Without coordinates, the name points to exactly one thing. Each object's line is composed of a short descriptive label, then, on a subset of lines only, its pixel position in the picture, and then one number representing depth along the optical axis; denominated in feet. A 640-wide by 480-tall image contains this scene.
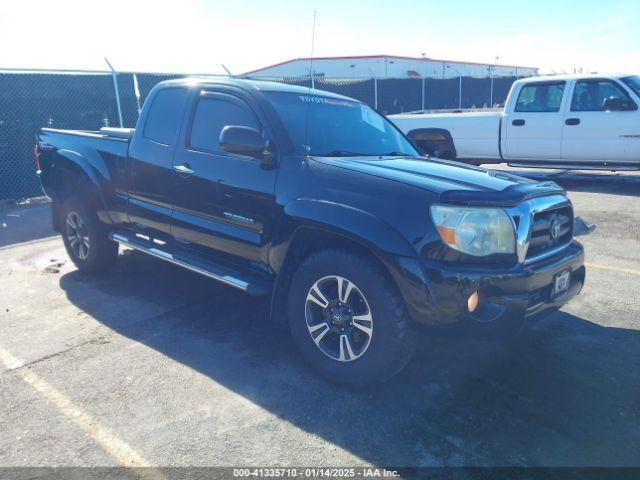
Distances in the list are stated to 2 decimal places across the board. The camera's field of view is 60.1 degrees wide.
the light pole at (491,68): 144.52
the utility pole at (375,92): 57.98
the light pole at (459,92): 82.02
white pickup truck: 32.09
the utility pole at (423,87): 68.64
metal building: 118.01
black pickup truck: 10.13
